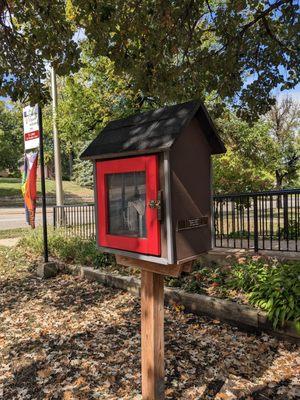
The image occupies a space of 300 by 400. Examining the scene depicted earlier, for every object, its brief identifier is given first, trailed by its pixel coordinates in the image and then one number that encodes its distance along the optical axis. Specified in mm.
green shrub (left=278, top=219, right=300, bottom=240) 7974
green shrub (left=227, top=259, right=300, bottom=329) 3973
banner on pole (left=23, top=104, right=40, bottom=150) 7266
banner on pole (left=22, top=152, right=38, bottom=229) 7863
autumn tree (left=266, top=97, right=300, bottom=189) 19328
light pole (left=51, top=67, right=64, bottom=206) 12569
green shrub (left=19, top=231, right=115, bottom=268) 6977
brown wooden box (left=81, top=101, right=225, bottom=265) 2188
